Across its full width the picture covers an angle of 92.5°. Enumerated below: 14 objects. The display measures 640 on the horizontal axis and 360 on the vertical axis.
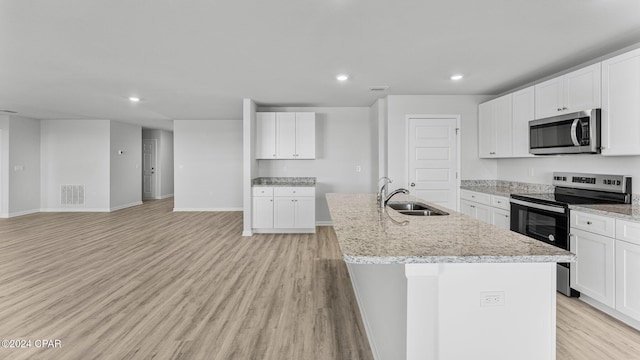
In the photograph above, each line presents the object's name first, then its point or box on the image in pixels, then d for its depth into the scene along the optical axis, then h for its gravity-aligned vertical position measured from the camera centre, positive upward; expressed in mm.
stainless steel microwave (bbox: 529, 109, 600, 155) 2867 +476
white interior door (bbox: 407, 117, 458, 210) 4848 +339
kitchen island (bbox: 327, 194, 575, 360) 1217 -479
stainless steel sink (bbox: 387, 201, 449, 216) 2553 -251
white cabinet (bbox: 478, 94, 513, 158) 4148 +751
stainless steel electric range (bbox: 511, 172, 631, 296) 2803 -230
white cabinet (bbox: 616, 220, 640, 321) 2189 -649
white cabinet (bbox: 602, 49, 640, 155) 2516 +646
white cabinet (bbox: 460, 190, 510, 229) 3631 -359
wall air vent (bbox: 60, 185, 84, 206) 7539 -362
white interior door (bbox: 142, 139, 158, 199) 10000 +370
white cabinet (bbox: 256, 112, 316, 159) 5508 +831
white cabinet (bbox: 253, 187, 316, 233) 5277 -500
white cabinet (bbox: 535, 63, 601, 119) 2871 +903
